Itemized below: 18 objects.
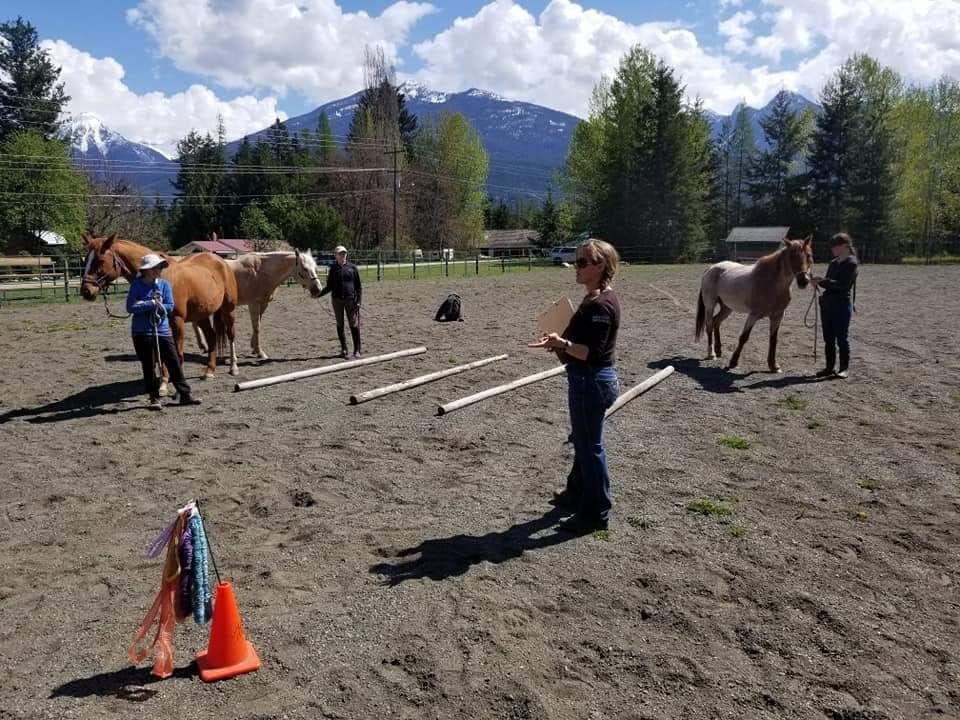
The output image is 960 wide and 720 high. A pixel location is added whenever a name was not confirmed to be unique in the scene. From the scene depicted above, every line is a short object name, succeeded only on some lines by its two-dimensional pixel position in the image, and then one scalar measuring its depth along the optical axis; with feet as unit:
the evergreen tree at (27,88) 153.17
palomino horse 38.11
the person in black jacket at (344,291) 36.22
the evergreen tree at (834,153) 172.96
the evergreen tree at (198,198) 217.77
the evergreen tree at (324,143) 219.20
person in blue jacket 25.35
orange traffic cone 10.52
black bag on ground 54.29
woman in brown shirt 14.38
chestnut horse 26.61
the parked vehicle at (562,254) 165.21
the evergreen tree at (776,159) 206.28
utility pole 154.91
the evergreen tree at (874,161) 165.27
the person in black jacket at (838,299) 30.22
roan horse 31.35
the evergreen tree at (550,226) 219.41
